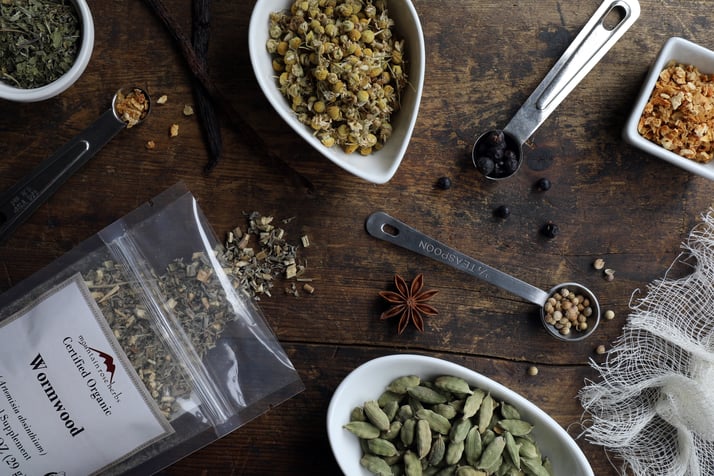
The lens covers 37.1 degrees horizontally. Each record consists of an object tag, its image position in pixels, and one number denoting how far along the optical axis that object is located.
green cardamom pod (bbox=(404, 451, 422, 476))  0.51
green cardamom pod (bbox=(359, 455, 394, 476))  0.51
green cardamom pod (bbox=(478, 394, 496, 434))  0.52
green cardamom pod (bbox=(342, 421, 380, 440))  0.51
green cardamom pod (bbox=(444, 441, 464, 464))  0.51
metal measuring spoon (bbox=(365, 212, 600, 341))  0.54
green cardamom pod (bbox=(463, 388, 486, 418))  0.51
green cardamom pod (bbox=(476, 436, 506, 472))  0.51
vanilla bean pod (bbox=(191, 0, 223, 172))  0.53
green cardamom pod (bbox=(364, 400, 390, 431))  0.52
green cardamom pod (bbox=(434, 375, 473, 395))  0.52
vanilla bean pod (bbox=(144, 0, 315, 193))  0.53
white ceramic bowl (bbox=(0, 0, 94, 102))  0.50
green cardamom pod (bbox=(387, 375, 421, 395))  0.52
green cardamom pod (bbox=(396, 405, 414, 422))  0.52
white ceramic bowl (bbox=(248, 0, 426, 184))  0.50
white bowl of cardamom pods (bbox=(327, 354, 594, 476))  0.51
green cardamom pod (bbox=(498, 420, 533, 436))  0.52
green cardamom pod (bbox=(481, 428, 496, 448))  0.52
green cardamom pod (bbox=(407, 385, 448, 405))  0.52
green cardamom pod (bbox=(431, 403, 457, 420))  0.52
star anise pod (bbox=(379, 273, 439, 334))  0.53
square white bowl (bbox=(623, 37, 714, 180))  0.52
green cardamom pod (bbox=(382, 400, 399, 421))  0.52
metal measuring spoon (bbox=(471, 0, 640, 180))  0.54
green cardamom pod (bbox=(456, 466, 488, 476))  0.51
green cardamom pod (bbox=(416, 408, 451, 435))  0.52
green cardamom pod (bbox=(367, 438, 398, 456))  0.52
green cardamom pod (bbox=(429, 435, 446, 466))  0.51
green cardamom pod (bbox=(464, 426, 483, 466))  0.52
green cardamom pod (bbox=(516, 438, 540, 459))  0.52
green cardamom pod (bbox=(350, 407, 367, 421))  0.52
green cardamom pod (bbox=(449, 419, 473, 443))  0.51
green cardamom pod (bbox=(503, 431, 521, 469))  0.51
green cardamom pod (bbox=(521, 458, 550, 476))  0.52
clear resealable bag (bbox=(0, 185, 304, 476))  0.49
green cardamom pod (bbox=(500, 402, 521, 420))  0.52
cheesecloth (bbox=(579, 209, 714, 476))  0.54
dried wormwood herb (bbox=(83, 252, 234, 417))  0.50
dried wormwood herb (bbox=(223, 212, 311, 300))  0.53
